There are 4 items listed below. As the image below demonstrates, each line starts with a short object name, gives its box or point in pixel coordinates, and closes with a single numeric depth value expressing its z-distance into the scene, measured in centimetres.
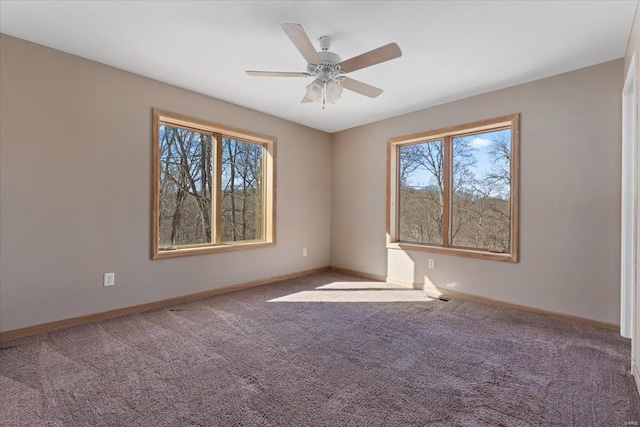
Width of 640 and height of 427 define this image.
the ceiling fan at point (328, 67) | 207
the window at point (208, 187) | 350
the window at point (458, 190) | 356
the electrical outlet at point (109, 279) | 298
